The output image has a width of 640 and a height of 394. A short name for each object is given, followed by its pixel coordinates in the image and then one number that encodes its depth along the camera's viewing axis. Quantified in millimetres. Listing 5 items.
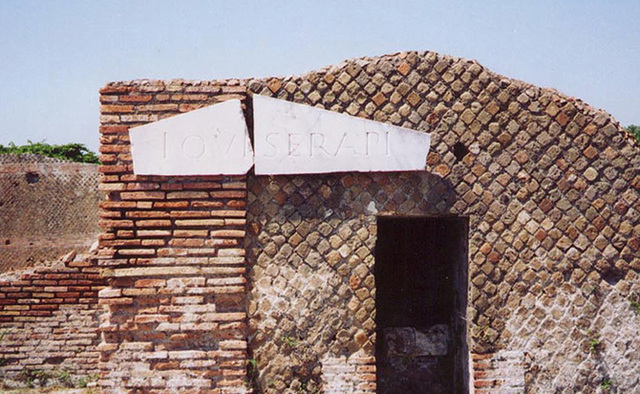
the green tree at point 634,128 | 26766
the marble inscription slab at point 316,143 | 3979
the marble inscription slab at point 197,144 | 3920
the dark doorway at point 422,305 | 4695
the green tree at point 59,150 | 18016
